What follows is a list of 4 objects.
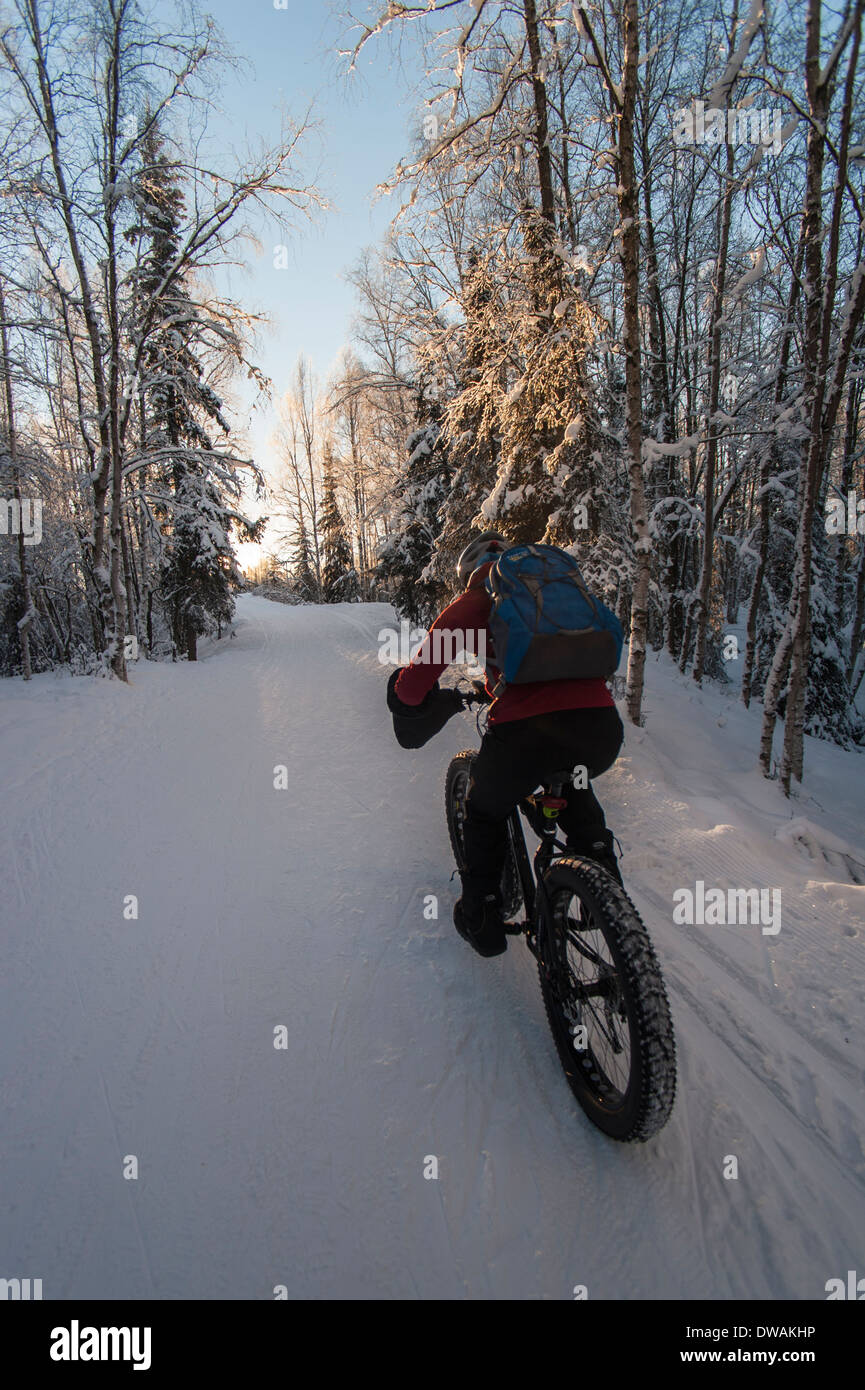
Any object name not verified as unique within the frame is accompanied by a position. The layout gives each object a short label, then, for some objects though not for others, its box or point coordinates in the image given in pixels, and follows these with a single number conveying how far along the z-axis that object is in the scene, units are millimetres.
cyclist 2465
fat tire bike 1856
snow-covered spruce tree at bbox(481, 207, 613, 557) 7875
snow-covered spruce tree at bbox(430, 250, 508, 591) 8867
